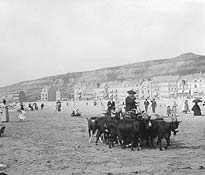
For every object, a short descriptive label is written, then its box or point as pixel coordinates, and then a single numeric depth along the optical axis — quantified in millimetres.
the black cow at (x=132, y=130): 12141
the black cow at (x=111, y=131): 12898
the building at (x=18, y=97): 173575
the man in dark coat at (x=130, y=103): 14359
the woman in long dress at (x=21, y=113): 30255
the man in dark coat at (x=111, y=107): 18244
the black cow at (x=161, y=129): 12297
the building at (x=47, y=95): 181125
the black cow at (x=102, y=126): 13497
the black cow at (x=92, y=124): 14198
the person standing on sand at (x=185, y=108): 35159
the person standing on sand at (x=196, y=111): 29672
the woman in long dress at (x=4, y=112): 25873
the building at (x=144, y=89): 143000
